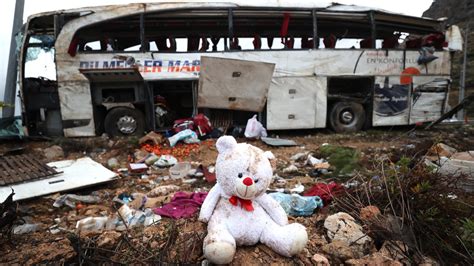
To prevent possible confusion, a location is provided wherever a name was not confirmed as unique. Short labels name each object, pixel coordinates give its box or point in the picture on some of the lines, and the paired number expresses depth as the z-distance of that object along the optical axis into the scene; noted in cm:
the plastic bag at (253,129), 665
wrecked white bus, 637
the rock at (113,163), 489
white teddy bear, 172
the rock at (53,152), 543
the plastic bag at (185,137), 606
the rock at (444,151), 431
